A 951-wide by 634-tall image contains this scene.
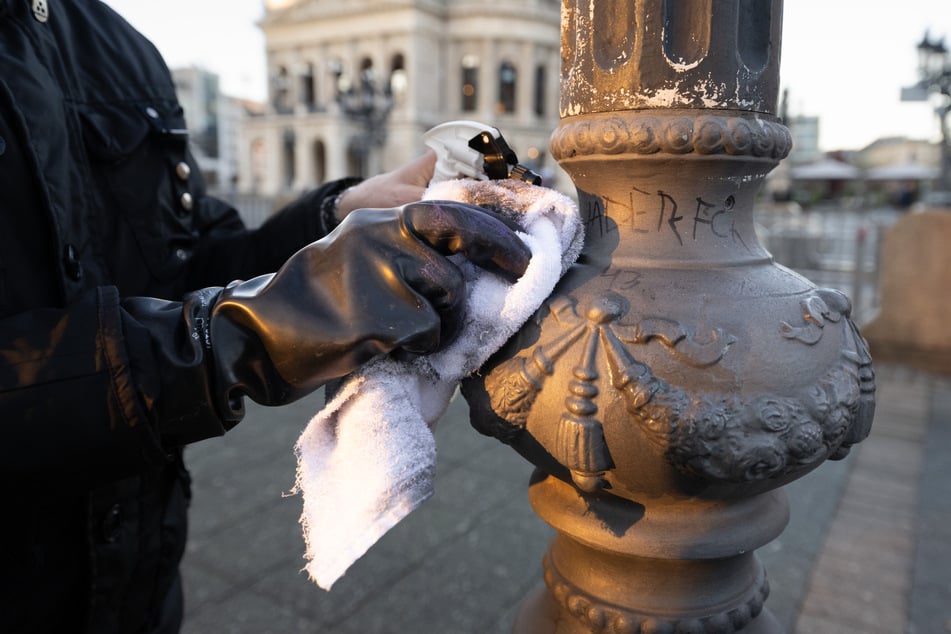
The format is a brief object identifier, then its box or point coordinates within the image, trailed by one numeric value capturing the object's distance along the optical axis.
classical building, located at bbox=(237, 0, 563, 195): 37.91
